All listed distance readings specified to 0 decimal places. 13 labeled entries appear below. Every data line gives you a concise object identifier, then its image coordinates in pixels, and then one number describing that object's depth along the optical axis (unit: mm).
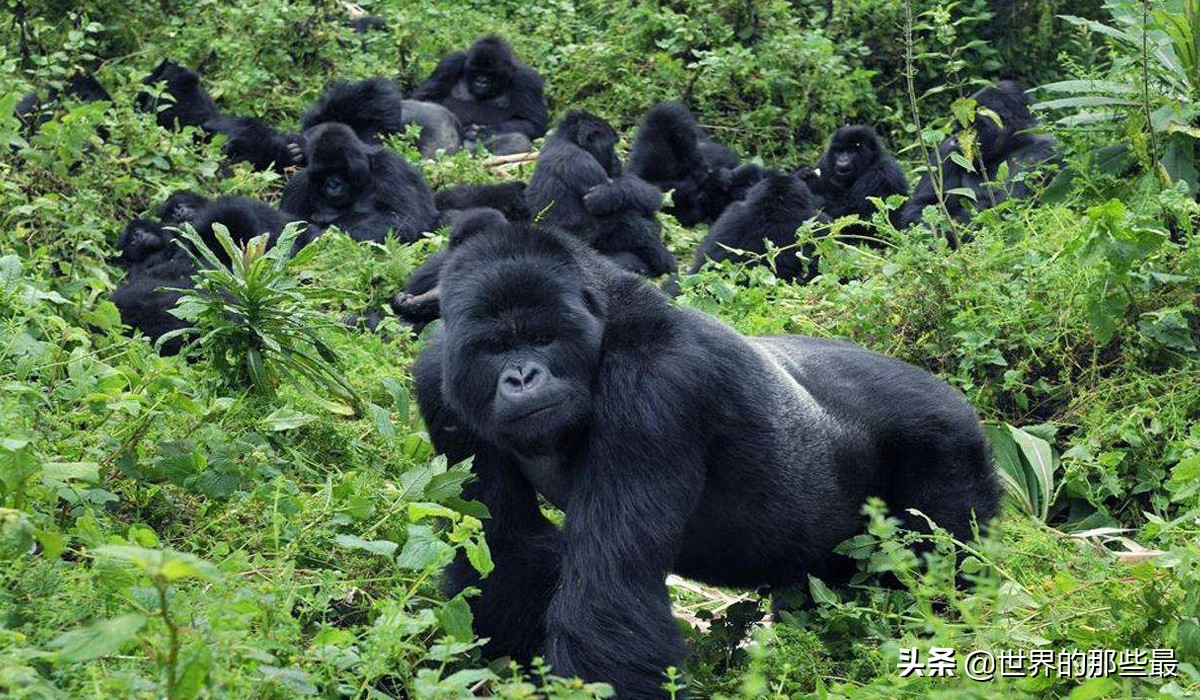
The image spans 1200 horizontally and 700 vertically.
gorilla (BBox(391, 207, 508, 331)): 14805
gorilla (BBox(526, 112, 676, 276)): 18516
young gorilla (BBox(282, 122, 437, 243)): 18406
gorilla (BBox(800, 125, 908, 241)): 19109
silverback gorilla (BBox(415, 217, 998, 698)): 7113
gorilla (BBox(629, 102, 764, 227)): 20797
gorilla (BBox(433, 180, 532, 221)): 18625
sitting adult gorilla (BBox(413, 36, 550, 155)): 23500
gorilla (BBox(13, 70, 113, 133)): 16187
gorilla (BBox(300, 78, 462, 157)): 20828
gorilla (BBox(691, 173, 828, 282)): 16859
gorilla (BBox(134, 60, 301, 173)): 19781
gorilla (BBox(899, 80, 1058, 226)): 18141
